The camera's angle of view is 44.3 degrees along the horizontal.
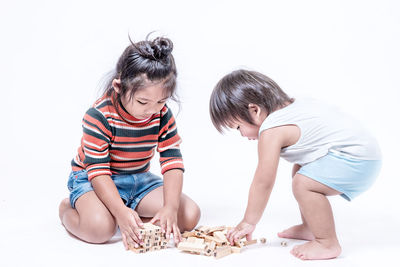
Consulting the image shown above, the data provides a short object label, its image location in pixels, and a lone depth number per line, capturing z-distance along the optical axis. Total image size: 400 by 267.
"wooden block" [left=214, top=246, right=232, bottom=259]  1.48
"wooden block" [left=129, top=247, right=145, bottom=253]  1.52
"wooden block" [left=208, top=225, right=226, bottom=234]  1.62
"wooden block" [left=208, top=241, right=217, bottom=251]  1.51
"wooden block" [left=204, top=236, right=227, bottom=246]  1.52
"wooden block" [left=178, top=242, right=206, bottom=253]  1.50
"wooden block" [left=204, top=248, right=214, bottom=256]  1.50
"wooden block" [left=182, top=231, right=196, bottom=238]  1.63
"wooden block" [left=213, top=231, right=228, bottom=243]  1.54
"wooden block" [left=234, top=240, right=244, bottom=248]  1.56
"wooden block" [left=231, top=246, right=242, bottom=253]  1.53
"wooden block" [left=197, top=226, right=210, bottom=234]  1.61
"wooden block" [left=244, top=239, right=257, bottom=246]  1.59
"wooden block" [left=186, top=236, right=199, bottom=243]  1.58
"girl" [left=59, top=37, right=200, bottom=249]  1.61
